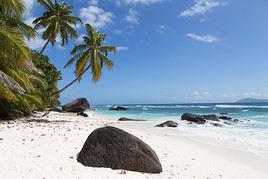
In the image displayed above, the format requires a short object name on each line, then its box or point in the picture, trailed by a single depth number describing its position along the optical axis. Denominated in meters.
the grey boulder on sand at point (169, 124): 23.92
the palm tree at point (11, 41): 11.84
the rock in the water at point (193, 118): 30.33
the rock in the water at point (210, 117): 35.12
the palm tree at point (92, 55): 27.26
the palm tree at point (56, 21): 27.89
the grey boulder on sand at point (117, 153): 7.65
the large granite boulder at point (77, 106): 46.09
